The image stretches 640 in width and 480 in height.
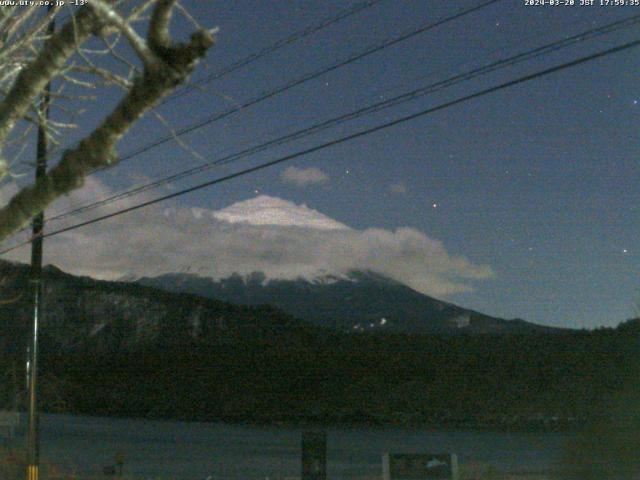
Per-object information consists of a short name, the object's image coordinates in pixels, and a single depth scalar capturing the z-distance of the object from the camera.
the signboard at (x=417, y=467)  16.97
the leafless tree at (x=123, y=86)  4.97
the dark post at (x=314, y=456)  19.17
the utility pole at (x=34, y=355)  20.02
